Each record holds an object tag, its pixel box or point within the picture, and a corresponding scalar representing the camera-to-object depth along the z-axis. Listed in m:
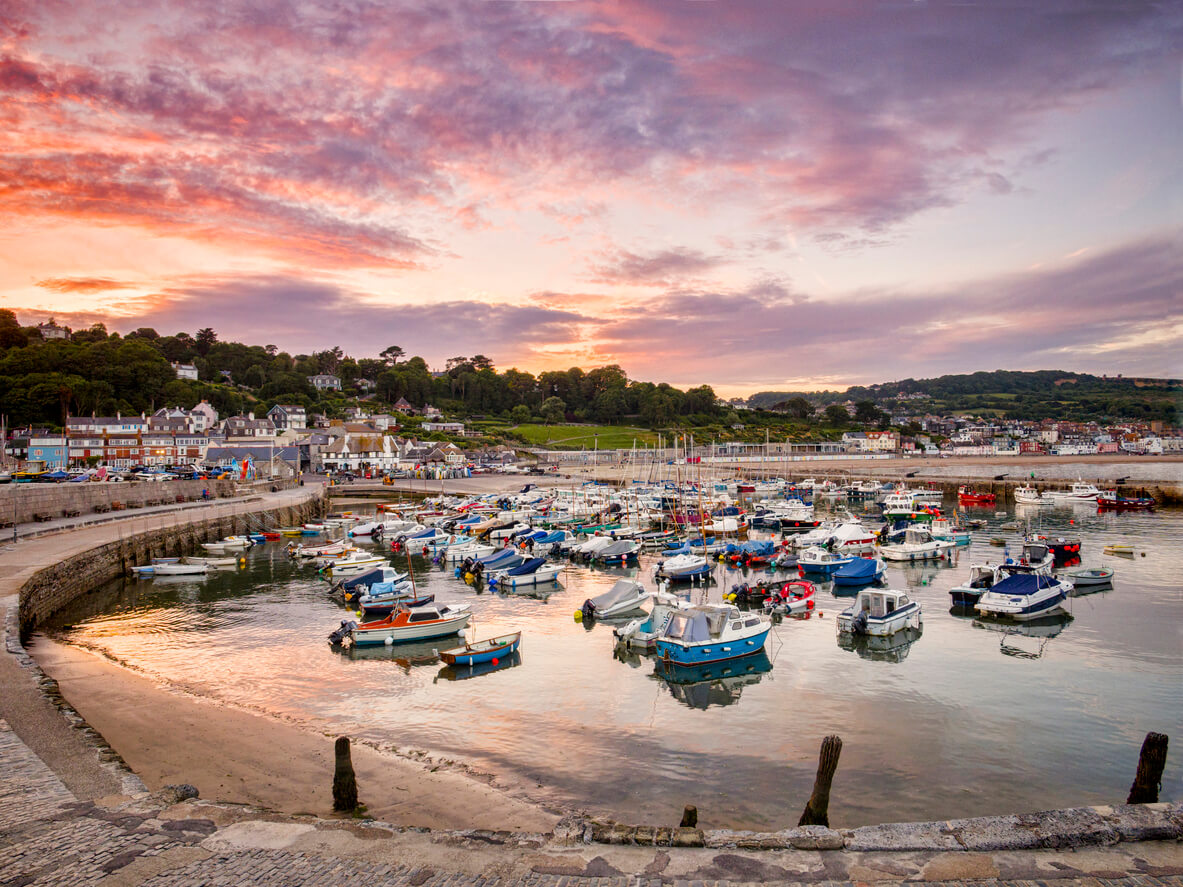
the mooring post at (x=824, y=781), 9.96
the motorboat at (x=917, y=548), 37.62
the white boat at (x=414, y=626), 22.36
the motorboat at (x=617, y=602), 26.09
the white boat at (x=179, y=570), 33.84
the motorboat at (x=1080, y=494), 64.75
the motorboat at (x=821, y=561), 33.94
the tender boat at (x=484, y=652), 20.22
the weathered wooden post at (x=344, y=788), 11.33
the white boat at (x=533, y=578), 31.97
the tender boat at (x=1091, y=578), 30.12
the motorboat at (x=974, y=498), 69.62
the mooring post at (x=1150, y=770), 9.86
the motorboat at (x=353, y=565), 34.41
